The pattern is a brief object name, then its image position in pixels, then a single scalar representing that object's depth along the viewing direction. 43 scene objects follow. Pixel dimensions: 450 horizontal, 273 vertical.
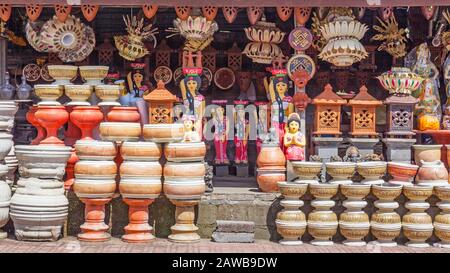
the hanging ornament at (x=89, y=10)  8.66
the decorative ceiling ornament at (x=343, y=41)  8.84
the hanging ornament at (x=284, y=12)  8.64
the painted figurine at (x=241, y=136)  9.82
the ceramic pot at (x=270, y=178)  8.30
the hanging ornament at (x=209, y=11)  8.62
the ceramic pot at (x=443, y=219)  7.75
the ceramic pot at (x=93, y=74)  8.93
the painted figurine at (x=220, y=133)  9.77
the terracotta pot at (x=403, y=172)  7.97
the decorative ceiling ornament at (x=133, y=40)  9.70
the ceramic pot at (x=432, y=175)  7.98
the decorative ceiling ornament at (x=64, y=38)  9.42
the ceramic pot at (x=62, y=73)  8.94
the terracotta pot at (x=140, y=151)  7.70
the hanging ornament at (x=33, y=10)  8.74
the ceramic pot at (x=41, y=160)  7.72
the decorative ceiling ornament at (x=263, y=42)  9.35
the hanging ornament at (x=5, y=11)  8.69
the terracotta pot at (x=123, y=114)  8.27
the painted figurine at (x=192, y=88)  9.29
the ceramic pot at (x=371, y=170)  7.88
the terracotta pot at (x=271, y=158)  8.35
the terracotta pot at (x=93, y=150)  7.74
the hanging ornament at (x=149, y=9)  8.62
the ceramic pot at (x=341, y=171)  7.86
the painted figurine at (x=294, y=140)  8.49
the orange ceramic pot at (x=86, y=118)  8.30
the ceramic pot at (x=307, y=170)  7.86
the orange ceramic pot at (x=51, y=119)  8.30
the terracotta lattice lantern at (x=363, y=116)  8.70
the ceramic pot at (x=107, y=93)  8.67
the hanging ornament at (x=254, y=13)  8.74
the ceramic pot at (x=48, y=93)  8.59
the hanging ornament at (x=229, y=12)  8.63
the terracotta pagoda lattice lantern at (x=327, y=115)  8.65
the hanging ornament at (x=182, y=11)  8.59
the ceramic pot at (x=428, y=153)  8.24
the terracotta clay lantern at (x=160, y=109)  8.83
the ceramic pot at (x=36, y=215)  7.60
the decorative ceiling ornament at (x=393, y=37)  9.75
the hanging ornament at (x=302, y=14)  8.68
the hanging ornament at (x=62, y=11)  8.77
